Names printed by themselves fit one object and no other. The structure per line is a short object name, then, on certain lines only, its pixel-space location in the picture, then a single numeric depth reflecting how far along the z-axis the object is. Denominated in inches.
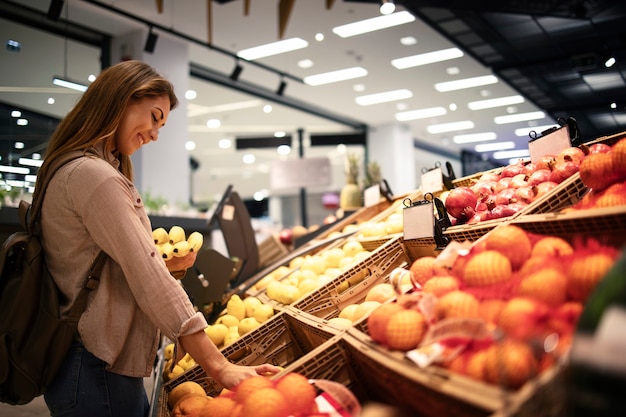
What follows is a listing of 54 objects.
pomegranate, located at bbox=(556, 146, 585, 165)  66.6
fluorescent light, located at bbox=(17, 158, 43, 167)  243.8
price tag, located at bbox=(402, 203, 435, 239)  66.3
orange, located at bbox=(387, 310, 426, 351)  39.5
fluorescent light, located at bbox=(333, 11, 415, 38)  279.4
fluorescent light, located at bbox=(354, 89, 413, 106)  413.1
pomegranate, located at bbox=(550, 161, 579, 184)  64.4
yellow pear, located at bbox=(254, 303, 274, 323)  88.8
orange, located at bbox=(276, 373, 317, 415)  43.4
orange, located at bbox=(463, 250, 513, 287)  40.6
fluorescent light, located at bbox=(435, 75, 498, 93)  375.7
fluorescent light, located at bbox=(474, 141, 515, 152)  583.2
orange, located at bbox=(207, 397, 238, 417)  46.2
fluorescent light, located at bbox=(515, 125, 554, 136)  482.1
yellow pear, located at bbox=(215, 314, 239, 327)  94.4
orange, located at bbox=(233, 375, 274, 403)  45.5
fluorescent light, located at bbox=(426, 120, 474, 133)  511.2
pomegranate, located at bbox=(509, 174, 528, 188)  71.4
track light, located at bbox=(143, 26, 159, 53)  269.4
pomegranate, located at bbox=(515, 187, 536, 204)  66.1
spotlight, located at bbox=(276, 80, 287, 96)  354.9
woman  50.1
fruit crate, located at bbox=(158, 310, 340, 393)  72.8
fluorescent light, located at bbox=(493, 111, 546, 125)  444.3
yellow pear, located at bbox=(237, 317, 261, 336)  85.3
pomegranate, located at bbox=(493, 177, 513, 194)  75.4
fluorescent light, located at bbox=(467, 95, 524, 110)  419.5
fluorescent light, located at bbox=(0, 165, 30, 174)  236.2
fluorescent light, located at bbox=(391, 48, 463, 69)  327.6
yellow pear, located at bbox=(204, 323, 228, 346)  88.7
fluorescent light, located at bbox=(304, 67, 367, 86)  362.6
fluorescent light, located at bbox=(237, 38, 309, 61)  312.0
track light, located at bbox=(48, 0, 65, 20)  225.8
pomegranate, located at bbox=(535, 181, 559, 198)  64.3
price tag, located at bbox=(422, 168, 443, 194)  98.3
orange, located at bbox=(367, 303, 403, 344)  42.2
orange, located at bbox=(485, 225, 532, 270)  43.4
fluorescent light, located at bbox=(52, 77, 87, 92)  252.1
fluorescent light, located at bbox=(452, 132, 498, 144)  556.5
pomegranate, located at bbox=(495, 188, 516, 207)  67.7
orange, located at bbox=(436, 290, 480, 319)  35.7
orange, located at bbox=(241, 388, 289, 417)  41.8
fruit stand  28.0
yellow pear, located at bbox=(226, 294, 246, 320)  98.0
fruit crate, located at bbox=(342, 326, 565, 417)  25.7
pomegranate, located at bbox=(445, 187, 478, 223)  72.9
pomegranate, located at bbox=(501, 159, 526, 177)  79.8
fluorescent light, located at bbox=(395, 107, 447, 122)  463.2
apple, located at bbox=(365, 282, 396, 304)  71.8
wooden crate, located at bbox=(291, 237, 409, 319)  79.7
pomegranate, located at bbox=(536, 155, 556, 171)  71.1
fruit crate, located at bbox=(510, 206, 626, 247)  39.4
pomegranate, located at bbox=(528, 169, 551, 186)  68.8
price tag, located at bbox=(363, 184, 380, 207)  143.9
